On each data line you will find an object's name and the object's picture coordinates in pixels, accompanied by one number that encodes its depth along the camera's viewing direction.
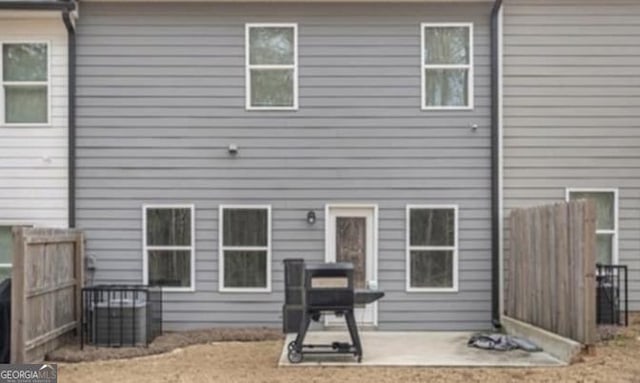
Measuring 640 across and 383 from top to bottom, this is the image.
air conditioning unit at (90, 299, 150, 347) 8.86
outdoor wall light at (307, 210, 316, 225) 9.87
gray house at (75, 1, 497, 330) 9.88
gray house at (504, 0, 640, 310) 9.92
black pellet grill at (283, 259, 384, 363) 7.43
